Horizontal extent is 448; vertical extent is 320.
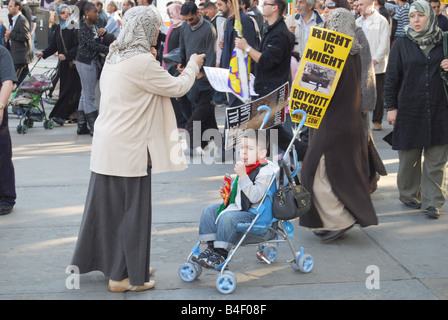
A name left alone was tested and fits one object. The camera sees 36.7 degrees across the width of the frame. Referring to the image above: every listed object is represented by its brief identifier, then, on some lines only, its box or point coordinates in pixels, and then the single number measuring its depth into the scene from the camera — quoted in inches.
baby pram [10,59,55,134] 429.4
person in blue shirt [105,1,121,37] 503.2
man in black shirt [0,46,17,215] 259.1
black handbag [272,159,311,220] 182.9
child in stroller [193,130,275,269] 185.2
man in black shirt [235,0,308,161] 285.6
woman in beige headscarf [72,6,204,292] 175.9
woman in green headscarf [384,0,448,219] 249.3
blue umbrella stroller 182.2
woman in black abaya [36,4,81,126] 440.8
